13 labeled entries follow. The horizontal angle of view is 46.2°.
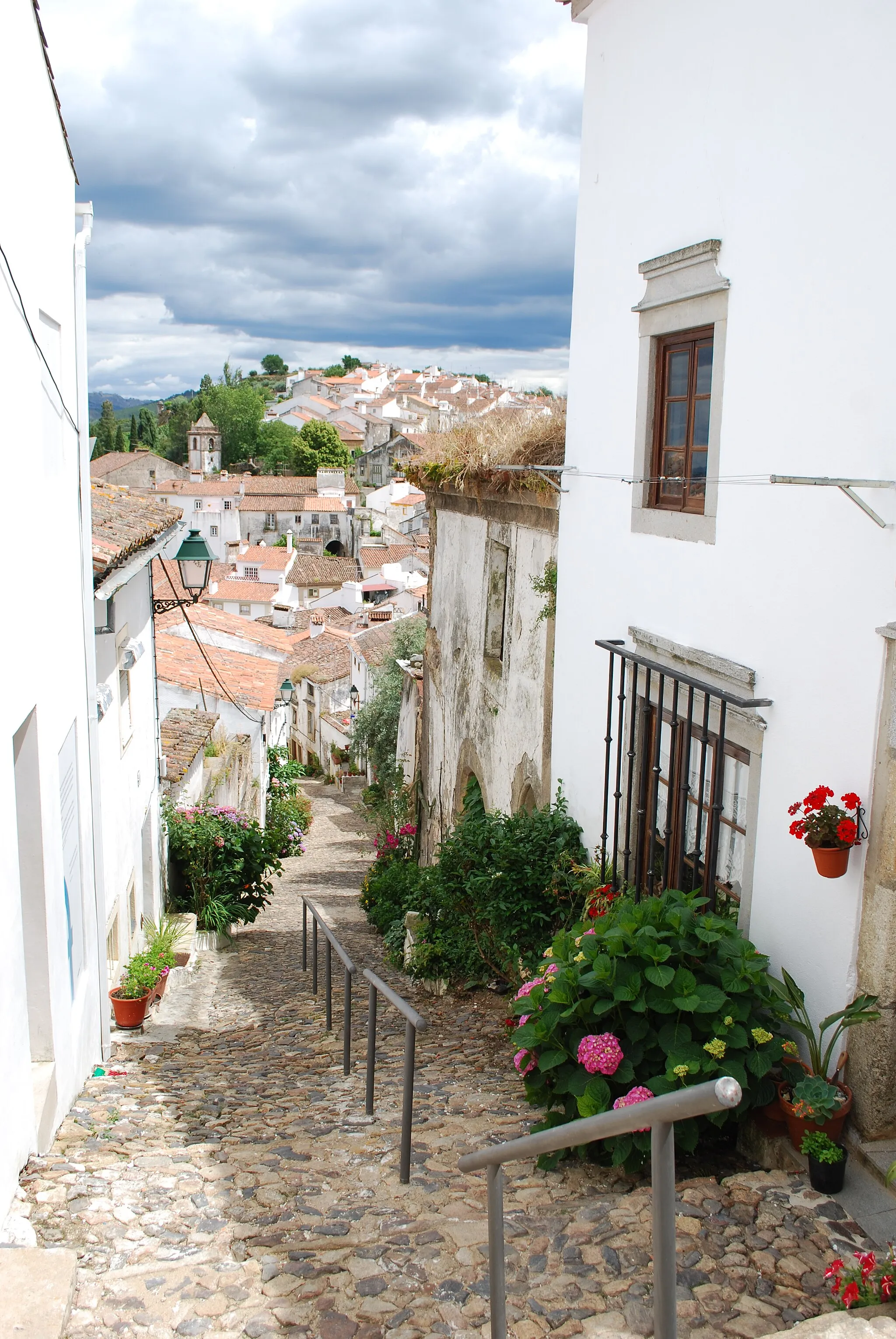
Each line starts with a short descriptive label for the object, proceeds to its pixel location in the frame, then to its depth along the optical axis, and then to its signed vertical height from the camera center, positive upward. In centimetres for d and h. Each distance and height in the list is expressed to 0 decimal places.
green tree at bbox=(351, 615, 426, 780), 2694 -597
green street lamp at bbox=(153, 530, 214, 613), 1109 -103
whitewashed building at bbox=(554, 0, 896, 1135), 430 +15
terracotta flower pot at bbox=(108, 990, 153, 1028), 876 -447
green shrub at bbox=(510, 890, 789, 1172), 442 -231
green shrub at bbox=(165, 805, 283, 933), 1423 -531
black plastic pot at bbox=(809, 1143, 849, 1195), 421 -274
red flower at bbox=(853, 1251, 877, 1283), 327 -239
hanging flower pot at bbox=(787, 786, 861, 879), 431 -142
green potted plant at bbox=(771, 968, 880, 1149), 427 -248
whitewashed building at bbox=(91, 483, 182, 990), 876 -237
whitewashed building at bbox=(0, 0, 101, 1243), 446 -100
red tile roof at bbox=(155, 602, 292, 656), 2995 -461
